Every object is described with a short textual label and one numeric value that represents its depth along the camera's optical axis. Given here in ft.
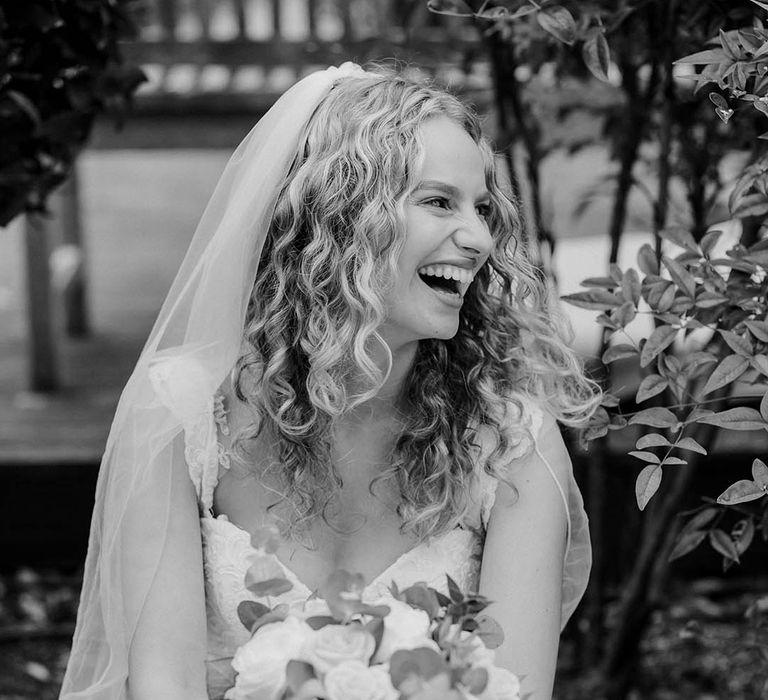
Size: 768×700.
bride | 6.78
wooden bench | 15.76
